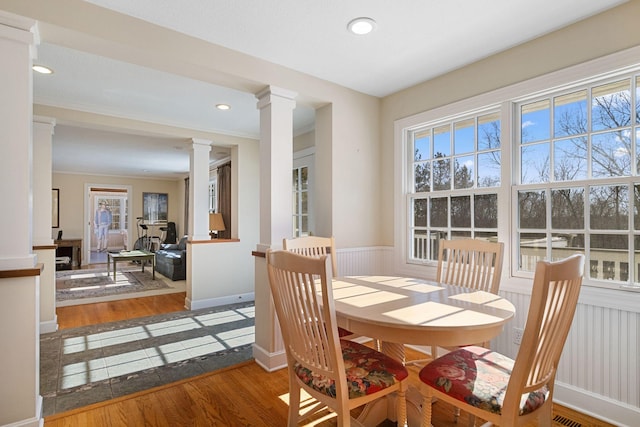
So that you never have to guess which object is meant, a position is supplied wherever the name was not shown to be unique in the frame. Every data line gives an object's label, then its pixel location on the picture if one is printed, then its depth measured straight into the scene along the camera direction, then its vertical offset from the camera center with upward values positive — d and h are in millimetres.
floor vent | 1915 -1197
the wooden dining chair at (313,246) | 2510 -242
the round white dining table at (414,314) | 1344 -442
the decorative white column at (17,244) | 1707 -148
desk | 7992 -744
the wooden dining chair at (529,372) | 1160 -657
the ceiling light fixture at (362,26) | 2078 +1198
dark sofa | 6234 -914
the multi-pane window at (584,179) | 1950 +226
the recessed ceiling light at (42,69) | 2674 +1187
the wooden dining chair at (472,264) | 2092 -333
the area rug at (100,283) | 5312 -1223
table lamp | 5438 -114
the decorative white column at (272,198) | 2686 +138
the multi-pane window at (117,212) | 10219 +100
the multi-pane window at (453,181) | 2627 +283
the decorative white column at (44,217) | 3559 -17
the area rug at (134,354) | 2365 -1227
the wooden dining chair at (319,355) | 1330 -612
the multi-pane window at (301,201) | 4445 +187
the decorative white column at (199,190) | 4594 +347
